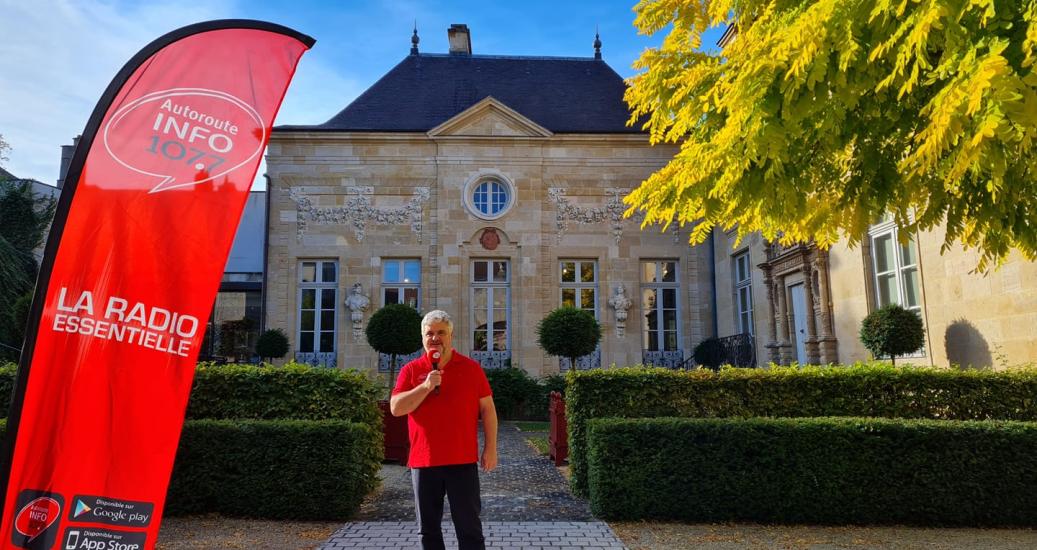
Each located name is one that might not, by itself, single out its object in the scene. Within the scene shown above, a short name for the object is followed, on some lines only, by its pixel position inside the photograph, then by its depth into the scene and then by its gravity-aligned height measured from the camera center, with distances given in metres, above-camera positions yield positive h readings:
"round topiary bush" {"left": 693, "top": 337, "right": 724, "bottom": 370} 16.62 +0.04
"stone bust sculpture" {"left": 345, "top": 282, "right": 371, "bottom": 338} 17.11 +1.37
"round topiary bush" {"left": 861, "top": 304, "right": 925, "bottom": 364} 9.48 +0.28
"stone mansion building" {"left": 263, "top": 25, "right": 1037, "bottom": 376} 17.34 +3.02
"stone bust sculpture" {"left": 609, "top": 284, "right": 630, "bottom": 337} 17.42 +1.30
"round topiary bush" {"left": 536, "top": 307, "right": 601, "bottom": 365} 14.33 +0.51
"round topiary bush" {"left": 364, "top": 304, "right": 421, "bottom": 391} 15.13 +0.66
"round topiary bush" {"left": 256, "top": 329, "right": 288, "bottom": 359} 16.36 +0.39
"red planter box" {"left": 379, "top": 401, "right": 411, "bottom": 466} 8.84 -1.05
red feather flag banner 2.67 +0.33
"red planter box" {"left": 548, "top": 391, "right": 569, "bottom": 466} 8.73 -1.01
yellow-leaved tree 2.86 +1.30
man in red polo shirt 3.45 -0.41
